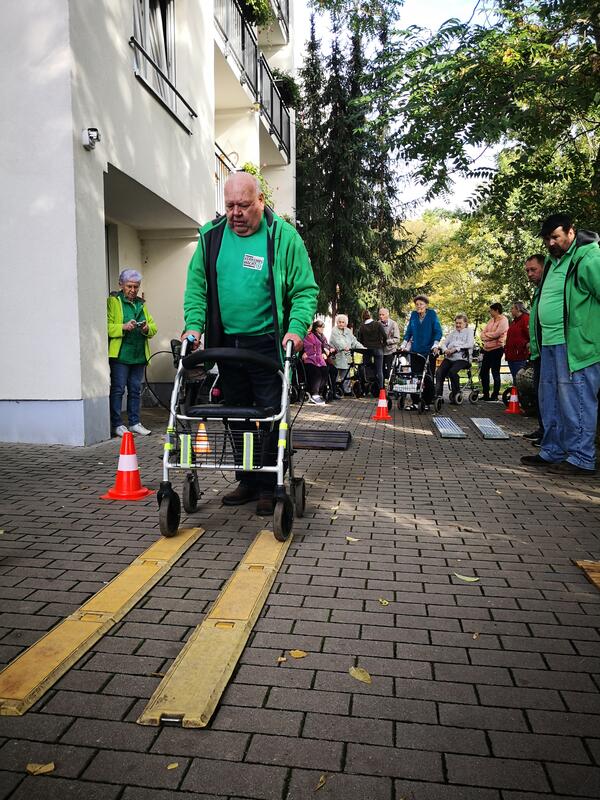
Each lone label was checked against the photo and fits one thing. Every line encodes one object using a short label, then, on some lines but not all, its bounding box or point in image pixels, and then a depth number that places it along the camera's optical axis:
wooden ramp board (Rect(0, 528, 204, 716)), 2.40
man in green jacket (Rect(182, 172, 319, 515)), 4.52
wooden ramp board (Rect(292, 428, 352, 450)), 8.27
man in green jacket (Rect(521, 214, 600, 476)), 6.21
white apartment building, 7.48
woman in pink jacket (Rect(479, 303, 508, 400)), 14.95
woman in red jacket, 13.18
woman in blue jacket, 12.68
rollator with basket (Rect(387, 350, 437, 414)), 12.25
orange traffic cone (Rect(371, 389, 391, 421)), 11.43
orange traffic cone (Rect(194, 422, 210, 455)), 4.23
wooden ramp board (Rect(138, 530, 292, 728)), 2.28
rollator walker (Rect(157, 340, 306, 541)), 4.11
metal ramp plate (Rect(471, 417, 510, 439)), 9.16
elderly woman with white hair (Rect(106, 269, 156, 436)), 8.47
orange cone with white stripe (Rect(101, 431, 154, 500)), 5.36
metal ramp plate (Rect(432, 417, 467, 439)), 9.30
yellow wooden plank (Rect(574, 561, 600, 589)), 3.58
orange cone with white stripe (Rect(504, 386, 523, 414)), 12.73
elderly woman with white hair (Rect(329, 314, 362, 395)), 15.65
